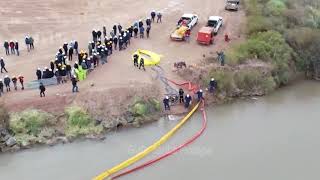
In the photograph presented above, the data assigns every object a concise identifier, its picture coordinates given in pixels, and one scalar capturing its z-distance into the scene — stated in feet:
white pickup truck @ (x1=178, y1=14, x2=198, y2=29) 131.64
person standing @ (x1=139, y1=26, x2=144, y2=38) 127.85
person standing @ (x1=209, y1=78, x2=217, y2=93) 110.42
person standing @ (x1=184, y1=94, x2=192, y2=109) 106.79
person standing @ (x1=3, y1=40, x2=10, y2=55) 119.27
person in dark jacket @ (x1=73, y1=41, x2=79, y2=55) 118.83
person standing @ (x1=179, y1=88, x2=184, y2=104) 107.50
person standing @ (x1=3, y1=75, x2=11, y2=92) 104.47
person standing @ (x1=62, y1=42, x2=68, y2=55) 118.11
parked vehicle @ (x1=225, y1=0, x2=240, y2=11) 143.74
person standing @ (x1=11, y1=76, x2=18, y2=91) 105.86
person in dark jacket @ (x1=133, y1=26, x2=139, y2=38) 127.80
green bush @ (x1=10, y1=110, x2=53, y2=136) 98.02
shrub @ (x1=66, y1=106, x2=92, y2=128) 100.99
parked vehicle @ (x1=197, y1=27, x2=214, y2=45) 124.98
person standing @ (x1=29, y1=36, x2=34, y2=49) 122.21
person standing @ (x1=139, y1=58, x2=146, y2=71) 115.84
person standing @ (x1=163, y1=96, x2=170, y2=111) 105.70
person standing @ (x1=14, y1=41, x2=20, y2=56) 119.65
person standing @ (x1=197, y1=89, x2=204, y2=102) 108.47
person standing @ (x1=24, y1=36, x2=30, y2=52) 121.80
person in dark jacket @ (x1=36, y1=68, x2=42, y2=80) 107.39
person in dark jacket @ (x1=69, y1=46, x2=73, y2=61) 116.86
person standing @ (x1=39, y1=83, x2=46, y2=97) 103.50
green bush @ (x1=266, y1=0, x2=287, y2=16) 135.13
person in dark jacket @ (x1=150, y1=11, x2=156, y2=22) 136.26
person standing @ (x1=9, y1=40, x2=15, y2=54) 119.75
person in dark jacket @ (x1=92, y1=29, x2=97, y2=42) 123.44
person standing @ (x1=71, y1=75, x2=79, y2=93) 105.09
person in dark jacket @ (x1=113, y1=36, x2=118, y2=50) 121.80
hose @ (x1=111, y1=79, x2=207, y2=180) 91.44
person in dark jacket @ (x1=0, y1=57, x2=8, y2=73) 111.24
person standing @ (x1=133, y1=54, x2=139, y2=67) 116.57
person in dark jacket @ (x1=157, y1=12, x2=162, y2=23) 137.08
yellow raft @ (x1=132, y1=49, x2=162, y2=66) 119.03
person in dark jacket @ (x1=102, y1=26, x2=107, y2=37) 127.46
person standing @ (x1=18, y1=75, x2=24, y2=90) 106.42
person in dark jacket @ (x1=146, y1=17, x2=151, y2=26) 129.55
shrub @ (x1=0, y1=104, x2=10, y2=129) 98.02
